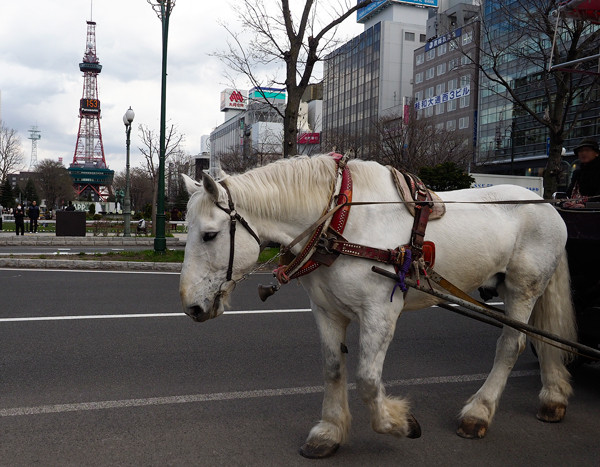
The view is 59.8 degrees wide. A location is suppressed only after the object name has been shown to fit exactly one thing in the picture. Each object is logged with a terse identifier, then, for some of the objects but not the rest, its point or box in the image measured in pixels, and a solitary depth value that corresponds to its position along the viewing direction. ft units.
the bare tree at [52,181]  252.21
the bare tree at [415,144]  91.04
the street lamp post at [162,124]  50.75
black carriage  14.30
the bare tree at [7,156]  152.76
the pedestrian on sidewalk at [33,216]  90.53
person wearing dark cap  16.31
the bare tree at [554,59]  40.57
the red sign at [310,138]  217.03
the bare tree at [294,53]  45.55
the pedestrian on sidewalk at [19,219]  81.00
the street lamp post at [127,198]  73.77
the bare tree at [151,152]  111.90
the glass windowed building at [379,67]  272.10
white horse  10.21
